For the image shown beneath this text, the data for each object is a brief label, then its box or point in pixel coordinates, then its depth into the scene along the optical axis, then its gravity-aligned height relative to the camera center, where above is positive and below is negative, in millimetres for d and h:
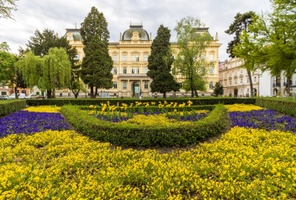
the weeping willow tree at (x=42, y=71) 21406 +2722
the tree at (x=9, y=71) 27047 +3837
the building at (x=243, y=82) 43316 +2723
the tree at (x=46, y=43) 33594 +9101
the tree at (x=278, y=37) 13258 +3995
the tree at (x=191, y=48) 24219 +5744
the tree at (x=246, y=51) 15117 +3313
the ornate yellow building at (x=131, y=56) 52781 +10618
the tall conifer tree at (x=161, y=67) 32844 +4599
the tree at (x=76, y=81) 32262 +2354
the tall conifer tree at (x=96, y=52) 29438 +6584
